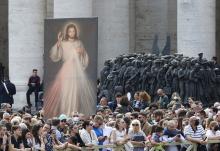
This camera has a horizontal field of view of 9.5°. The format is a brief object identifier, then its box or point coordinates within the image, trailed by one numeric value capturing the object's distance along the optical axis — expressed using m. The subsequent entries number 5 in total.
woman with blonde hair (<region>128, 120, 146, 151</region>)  37.74
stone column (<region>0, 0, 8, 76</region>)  82.06
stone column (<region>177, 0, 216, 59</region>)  62.78
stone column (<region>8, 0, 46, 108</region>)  68.38
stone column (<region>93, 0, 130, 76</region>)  69.25
